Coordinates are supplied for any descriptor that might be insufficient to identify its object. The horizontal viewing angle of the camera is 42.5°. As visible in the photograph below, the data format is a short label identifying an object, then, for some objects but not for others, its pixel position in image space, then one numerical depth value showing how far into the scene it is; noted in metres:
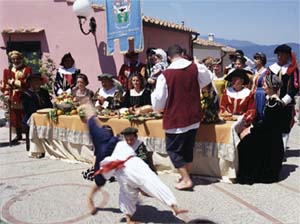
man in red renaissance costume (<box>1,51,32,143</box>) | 7.64
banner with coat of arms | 8.45
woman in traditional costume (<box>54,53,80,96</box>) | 7.22
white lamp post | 9.75
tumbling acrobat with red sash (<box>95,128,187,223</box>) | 3.30
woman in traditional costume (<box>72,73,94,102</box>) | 6.20
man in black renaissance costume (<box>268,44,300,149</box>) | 5.41
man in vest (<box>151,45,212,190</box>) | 4.38
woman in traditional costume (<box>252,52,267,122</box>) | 5.20
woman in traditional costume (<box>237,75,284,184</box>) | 4.71
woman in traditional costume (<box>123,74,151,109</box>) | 5.82
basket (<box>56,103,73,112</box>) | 6.04
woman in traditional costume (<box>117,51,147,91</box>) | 7.39
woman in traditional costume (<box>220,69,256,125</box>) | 5.08
